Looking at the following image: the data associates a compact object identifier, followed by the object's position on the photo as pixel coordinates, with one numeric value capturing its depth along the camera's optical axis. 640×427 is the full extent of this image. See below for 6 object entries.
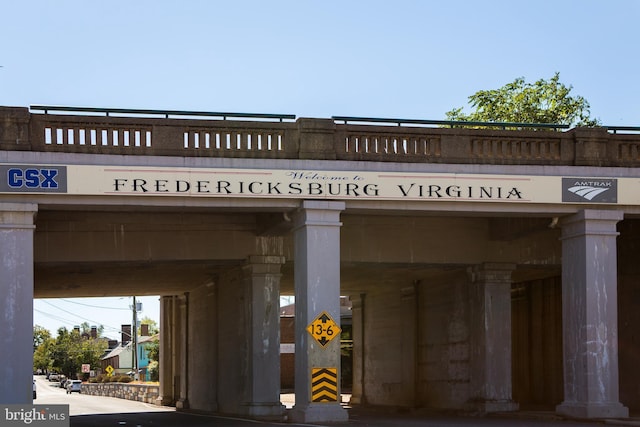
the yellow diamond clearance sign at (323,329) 24.75
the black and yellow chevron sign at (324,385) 24.56
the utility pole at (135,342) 90.06
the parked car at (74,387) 92.31
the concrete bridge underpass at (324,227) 24.14
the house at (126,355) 143.57
